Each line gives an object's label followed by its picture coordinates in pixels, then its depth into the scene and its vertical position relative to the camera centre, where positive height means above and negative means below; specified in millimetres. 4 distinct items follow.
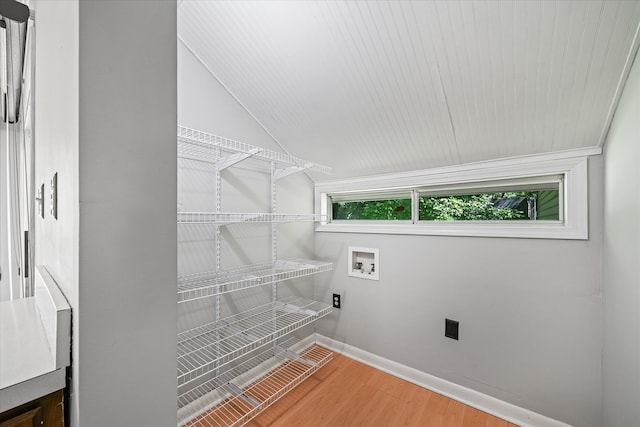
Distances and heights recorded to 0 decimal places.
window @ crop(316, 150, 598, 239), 1512 +98
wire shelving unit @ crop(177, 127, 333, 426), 1561 -756
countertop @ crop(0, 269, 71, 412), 442 -264
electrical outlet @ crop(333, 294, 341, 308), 2407 -768
